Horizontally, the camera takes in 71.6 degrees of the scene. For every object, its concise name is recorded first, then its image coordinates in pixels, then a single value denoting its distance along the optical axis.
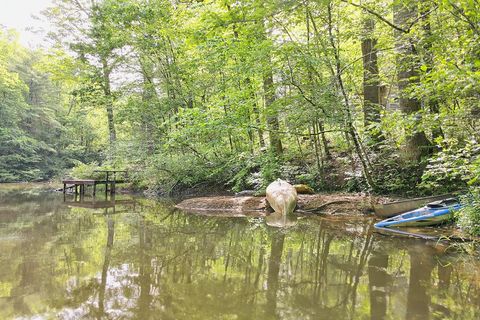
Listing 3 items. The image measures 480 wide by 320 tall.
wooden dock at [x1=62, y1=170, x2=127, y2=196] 14.75
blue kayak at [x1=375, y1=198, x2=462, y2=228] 5.57
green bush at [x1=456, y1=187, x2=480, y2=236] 4.56
